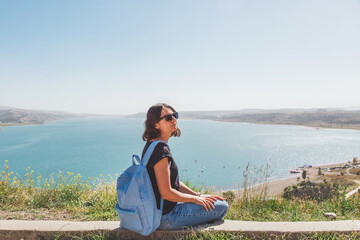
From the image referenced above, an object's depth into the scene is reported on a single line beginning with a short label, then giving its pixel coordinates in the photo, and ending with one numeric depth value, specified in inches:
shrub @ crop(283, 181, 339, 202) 1100.9
